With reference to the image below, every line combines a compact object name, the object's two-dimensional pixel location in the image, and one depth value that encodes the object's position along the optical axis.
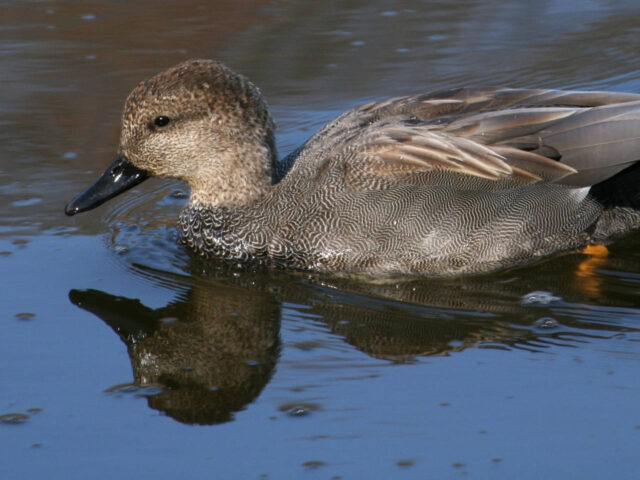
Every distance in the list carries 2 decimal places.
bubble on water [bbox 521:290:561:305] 11.32
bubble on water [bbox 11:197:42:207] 13.77
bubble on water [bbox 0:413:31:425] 9.12
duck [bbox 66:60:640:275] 11.83
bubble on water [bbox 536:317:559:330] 10.68
